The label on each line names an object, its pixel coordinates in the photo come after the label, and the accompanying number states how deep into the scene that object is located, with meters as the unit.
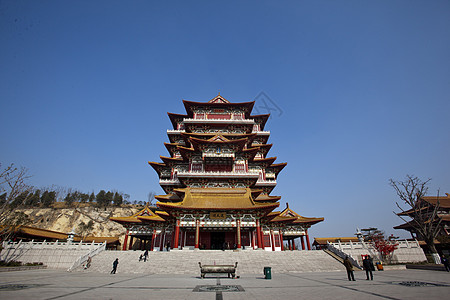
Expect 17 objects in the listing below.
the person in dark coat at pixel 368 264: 11.61
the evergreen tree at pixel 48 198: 78.12
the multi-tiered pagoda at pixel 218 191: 24.08
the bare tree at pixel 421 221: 22.23
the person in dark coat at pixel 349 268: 11.49
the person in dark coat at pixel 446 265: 16.07
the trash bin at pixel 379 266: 17.99
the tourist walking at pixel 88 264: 18.89
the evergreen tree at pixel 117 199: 85.39
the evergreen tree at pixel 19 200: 70.41
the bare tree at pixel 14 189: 23.68
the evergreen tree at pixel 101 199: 82.69
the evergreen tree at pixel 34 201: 76.84
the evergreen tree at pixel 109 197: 84.38
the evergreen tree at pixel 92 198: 86.34
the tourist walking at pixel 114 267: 16.62
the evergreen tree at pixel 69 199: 81.71
